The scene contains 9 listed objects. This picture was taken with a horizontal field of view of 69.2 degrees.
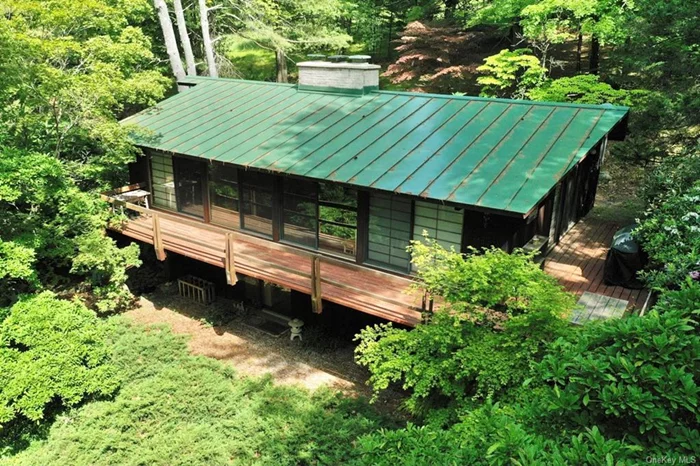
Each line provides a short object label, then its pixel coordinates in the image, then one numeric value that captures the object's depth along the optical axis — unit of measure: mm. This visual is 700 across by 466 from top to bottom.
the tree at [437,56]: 21094
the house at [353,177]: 9453
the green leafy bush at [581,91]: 16000
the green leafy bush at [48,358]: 9016
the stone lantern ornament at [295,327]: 11883
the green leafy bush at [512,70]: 18000
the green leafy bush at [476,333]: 6531
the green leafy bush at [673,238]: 7398
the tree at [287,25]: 22016
